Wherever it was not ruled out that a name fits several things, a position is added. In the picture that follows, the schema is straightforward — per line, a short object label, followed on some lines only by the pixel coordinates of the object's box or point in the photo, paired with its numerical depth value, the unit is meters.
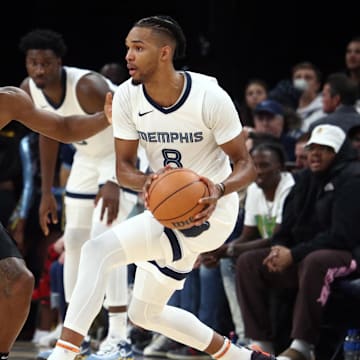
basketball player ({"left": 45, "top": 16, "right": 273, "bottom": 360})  10.42
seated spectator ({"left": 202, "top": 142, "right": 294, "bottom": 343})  14.63
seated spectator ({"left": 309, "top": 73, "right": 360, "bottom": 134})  14.50
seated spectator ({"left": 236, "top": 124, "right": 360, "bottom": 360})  12.84
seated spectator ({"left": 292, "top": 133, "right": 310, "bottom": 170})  15.09
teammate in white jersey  13.46
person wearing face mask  17.33
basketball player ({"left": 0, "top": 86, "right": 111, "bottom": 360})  9.91
